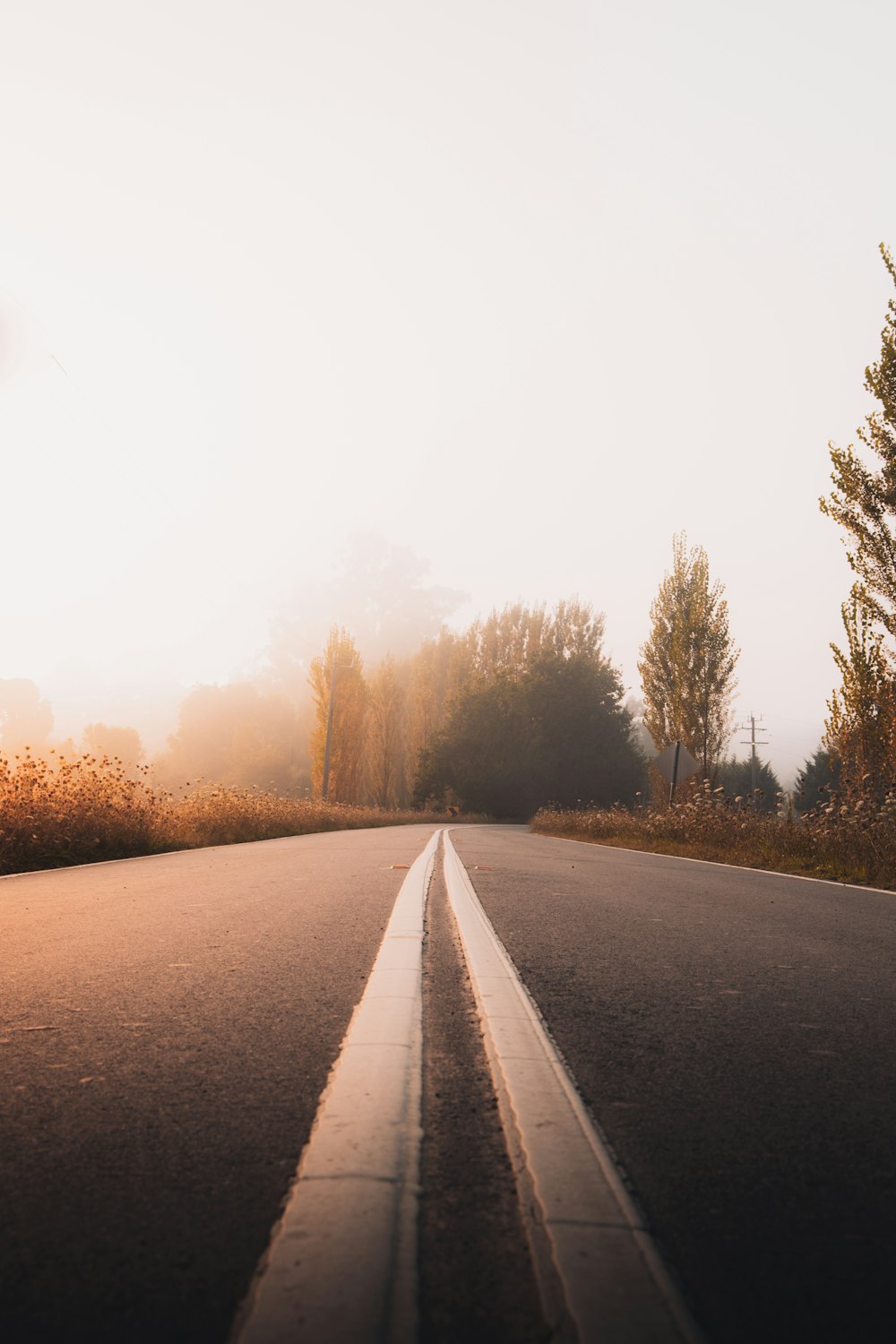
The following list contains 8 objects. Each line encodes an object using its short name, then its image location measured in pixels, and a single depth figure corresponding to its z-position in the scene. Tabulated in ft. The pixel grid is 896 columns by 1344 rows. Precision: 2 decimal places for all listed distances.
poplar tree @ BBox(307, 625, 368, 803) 150.82
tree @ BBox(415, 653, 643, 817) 180.24
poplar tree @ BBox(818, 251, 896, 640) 48.34
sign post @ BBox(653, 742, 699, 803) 69.51
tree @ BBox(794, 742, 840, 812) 217.75
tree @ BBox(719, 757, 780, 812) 238.07
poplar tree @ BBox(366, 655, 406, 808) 181.37
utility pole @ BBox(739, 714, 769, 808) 219.00
